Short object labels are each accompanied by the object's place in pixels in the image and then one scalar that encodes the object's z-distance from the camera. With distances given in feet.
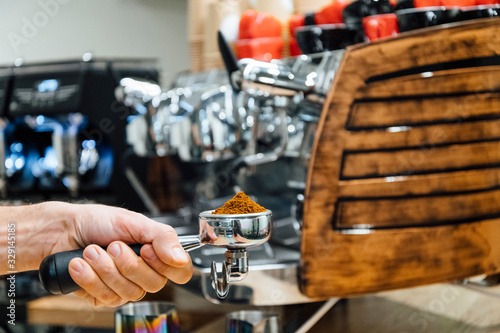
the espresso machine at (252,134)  2.83
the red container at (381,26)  3.17
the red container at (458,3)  3.00
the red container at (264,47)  4.30
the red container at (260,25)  4.27
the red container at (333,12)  3.69
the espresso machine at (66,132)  5.92
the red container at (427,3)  3.00
